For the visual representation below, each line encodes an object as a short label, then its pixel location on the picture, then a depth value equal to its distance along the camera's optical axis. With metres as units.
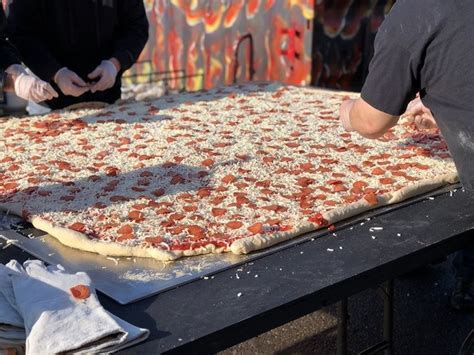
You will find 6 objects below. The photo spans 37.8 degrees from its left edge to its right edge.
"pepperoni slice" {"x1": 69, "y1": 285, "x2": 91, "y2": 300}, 1.85
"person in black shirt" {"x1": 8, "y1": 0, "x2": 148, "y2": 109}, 4.34
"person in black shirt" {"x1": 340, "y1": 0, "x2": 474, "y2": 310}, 2.14
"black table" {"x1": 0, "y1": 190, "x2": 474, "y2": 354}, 1.80
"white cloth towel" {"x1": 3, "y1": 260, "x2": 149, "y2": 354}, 1.66
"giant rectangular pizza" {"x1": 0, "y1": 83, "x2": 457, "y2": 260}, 2.38
